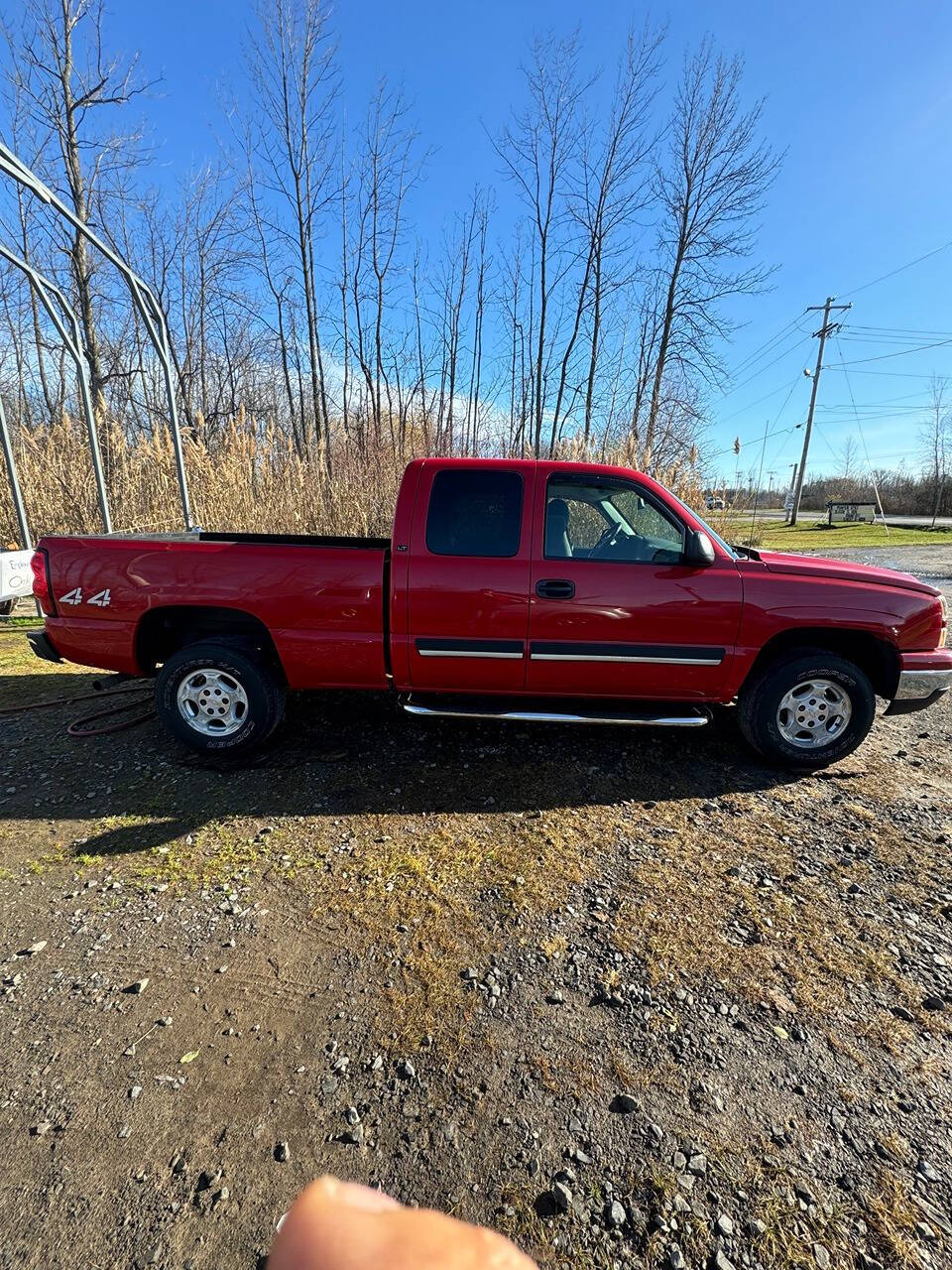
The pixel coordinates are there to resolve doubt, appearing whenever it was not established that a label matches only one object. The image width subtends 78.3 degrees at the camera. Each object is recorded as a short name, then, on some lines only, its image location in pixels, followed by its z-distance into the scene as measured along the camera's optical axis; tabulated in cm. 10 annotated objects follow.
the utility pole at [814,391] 3591
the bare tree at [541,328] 1720
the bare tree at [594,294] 1694
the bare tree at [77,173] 1262
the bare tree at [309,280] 1595
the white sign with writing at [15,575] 711
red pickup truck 376
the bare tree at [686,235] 1780
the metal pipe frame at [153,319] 678
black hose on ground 438
